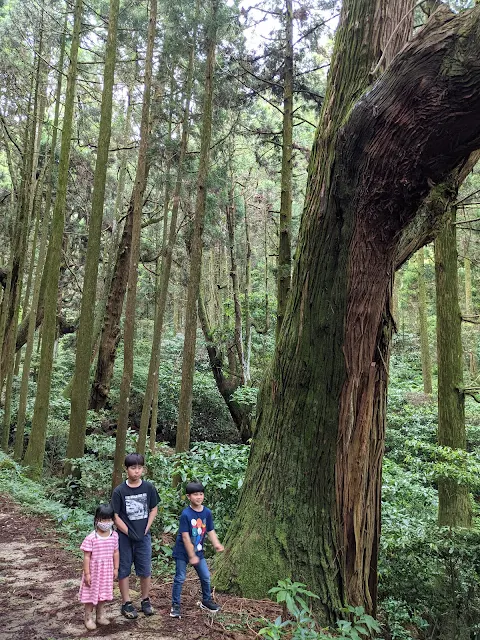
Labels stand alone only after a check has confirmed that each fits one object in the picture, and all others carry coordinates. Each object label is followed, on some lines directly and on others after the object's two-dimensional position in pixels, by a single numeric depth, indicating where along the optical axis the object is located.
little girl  3.33
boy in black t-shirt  3.62
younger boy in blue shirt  3.49
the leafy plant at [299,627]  2.60
